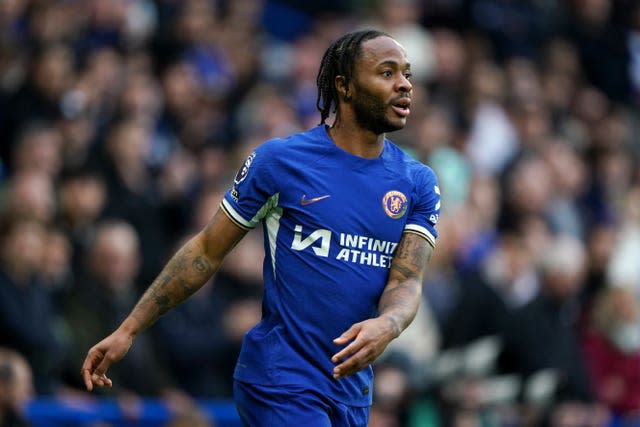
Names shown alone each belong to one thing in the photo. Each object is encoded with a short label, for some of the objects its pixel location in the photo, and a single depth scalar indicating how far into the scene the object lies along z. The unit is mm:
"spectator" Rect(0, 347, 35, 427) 16062
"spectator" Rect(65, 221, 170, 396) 19031
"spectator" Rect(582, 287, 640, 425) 23719
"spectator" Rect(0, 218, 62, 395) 17734
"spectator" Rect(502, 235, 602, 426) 21687
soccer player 11352
